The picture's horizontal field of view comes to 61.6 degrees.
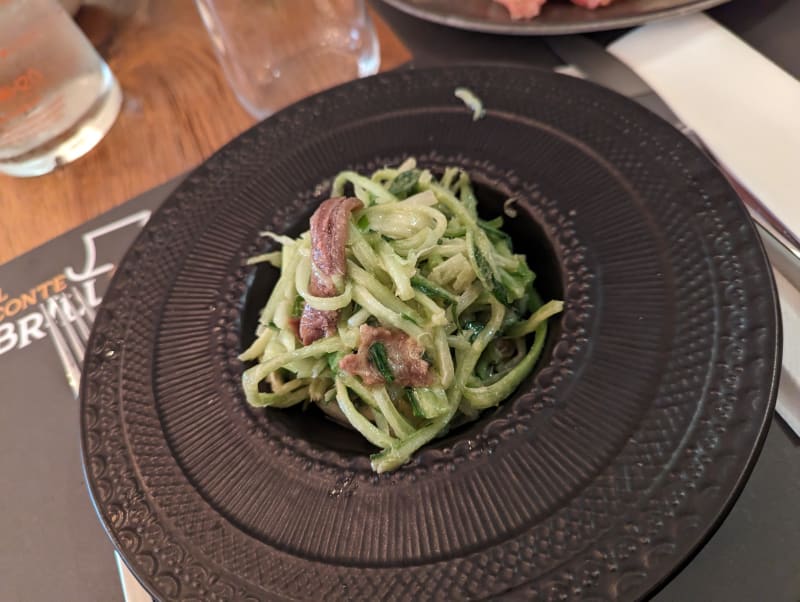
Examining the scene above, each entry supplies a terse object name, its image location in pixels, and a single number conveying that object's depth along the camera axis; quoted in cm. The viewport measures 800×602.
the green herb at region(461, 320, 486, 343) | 28
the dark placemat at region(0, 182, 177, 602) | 28
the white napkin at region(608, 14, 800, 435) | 27
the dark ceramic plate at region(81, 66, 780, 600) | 20
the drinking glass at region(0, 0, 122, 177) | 39
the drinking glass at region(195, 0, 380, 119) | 42
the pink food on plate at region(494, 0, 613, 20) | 37
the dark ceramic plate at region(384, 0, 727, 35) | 35
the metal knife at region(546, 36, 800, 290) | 27
